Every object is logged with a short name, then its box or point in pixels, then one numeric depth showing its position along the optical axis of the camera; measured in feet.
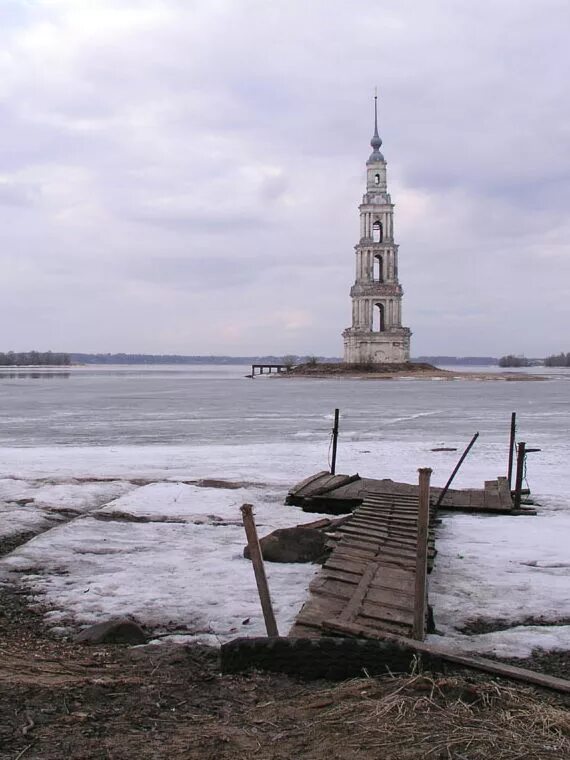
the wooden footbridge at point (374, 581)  21.11
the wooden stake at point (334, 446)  54.75
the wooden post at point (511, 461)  51.16
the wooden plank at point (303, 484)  45.24
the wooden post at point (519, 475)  43.80
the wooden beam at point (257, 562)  20.50
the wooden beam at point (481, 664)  16.98
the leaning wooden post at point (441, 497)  42.63
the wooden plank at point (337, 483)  45.23
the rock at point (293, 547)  31.12
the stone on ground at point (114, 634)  21.68
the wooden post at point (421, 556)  20.88
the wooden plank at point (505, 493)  42.98
